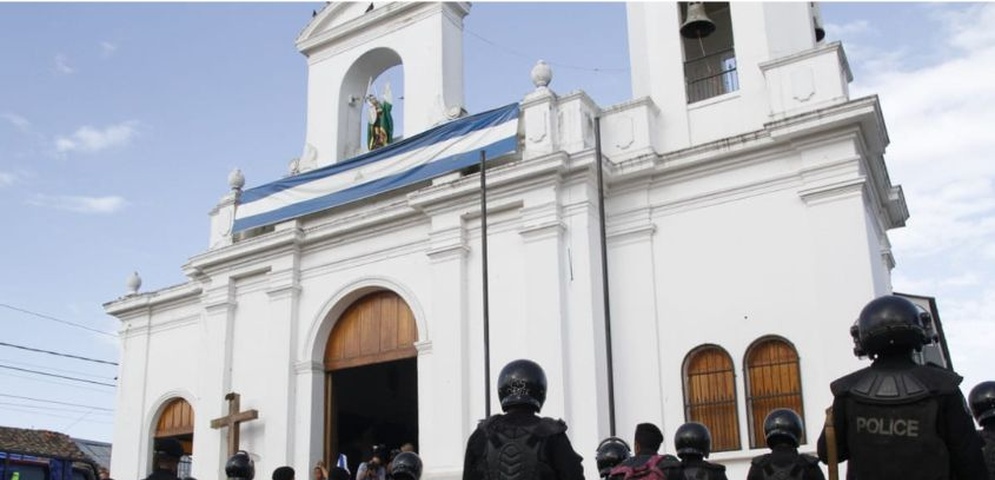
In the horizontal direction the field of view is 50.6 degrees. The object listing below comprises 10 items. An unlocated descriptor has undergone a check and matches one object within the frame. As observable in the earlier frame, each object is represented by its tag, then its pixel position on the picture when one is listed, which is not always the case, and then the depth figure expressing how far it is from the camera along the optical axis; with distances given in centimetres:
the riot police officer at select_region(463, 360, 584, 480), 630
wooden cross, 1994
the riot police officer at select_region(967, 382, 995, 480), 766
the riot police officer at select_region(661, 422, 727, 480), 790
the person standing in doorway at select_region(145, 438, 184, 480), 828
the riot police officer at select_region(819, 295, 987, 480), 463
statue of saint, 2134
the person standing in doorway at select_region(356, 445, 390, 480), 1758
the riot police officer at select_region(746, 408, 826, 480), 735
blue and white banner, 1866
